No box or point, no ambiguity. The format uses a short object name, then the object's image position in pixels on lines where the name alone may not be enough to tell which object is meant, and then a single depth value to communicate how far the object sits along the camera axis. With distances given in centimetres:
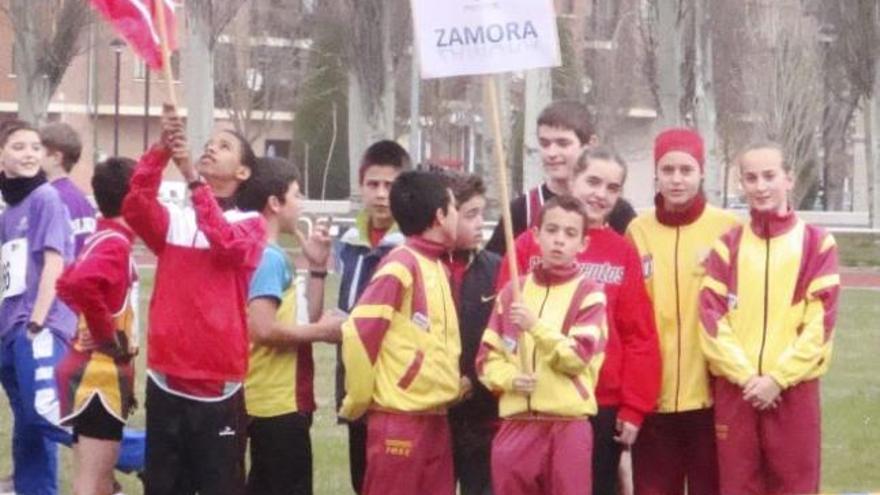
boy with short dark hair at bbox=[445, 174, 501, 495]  1566
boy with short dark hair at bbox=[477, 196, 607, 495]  1489
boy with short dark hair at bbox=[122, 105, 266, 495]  1520
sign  1516
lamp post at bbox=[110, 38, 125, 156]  10969
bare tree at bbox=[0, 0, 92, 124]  8425
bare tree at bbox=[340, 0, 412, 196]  8381
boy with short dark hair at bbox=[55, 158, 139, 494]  1611
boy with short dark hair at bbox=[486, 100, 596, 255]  1627
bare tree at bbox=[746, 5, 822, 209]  11950
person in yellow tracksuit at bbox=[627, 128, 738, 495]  1592
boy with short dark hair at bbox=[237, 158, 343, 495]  1611
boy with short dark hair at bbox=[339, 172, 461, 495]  1524
